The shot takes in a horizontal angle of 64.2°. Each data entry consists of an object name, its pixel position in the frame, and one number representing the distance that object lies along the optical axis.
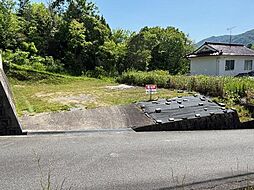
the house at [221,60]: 14.68
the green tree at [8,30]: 14.04
